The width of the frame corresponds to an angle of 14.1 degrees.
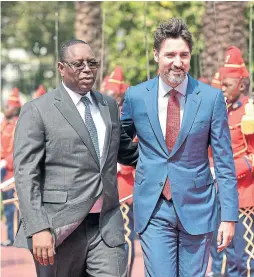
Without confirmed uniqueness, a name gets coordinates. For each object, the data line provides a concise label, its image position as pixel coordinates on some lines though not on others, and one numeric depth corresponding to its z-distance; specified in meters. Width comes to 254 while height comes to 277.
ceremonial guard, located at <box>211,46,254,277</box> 8.70
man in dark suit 5.16
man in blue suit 5.50
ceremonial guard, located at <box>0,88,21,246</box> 12.48
